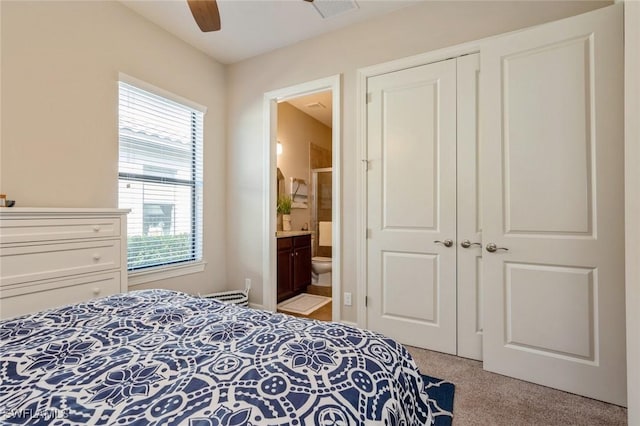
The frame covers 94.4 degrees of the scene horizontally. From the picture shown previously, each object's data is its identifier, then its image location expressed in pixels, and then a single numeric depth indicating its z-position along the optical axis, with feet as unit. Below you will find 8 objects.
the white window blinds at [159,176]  8.59
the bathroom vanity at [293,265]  11.93
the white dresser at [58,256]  5.61
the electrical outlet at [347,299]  9.09
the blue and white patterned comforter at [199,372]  2.21
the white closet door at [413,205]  7.69
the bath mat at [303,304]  11.25
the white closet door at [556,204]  5.70
